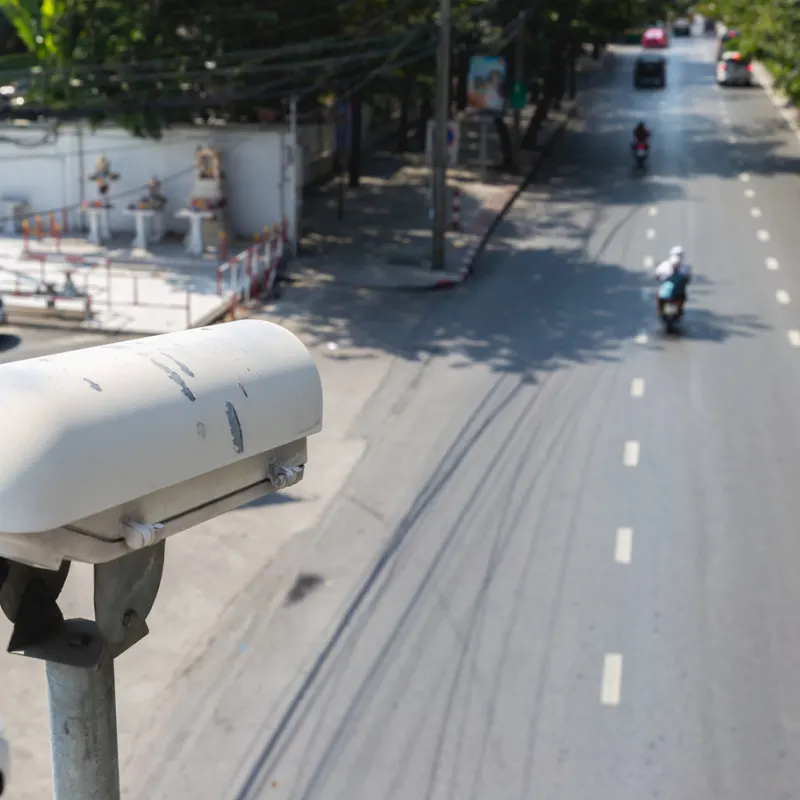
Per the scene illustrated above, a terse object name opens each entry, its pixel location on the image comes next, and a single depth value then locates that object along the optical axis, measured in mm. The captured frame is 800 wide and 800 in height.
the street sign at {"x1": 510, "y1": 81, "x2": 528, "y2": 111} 38344
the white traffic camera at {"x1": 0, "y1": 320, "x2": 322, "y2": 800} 2867
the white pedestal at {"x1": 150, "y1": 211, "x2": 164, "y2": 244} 28588
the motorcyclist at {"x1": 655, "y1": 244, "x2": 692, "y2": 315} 21609
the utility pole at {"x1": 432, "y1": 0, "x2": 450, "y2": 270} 24781
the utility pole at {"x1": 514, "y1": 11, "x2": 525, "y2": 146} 38281
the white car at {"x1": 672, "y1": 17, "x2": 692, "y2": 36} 95125
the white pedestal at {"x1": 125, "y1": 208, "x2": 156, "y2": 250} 27703
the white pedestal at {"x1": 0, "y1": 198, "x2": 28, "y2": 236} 29172
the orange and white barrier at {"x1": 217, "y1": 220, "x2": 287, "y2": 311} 23906
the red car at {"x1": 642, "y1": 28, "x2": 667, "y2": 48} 82688
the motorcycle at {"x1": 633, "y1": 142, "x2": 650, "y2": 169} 39812
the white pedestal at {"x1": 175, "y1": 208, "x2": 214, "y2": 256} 27000
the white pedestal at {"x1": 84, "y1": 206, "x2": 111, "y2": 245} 28297
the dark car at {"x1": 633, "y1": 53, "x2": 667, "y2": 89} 60281
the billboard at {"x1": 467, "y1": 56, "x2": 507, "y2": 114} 34938
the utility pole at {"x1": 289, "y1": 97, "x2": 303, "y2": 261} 27531
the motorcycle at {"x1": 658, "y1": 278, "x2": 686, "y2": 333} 21672
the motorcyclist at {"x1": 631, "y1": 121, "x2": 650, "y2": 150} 39188
